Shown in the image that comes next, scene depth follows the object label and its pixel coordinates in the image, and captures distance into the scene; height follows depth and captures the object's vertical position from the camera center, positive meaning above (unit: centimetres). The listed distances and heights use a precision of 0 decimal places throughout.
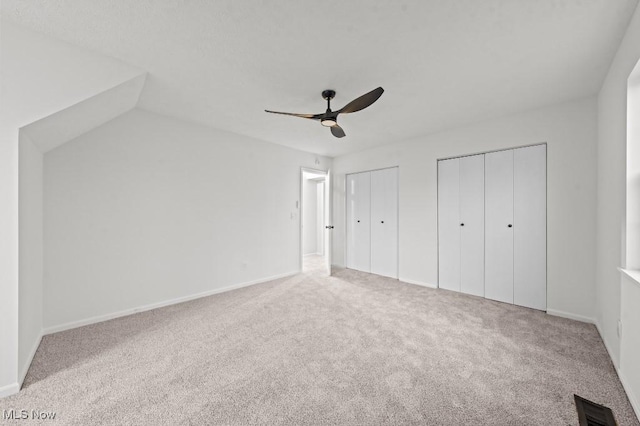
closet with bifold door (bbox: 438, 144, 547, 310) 311 -18
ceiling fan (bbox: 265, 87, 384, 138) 207 +91
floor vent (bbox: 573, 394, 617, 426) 95 -78
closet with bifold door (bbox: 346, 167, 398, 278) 457 -18
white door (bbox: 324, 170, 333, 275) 464 -14
